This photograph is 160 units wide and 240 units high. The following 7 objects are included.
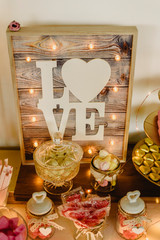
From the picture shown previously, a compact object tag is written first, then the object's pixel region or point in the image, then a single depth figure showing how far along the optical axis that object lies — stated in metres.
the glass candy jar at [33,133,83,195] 1.09
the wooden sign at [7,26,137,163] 1.02
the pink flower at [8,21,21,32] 0.98
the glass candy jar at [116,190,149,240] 1.02
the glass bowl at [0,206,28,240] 0.92
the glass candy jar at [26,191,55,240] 1.01
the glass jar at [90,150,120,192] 1.13
